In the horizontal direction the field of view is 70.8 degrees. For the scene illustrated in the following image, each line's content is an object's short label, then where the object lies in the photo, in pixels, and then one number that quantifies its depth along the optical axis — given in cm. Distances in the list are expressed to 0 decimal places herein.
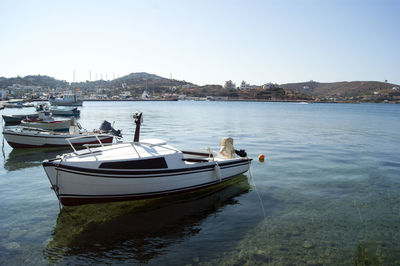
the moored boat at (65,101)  10338
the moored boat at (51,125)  3288
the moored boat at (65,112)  6694
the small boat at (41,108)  5909
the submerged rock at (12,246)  830
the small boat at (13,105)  8662
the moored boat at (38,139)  2278
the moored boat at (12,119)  4481
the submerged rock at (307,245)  869
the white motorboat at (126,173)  969
